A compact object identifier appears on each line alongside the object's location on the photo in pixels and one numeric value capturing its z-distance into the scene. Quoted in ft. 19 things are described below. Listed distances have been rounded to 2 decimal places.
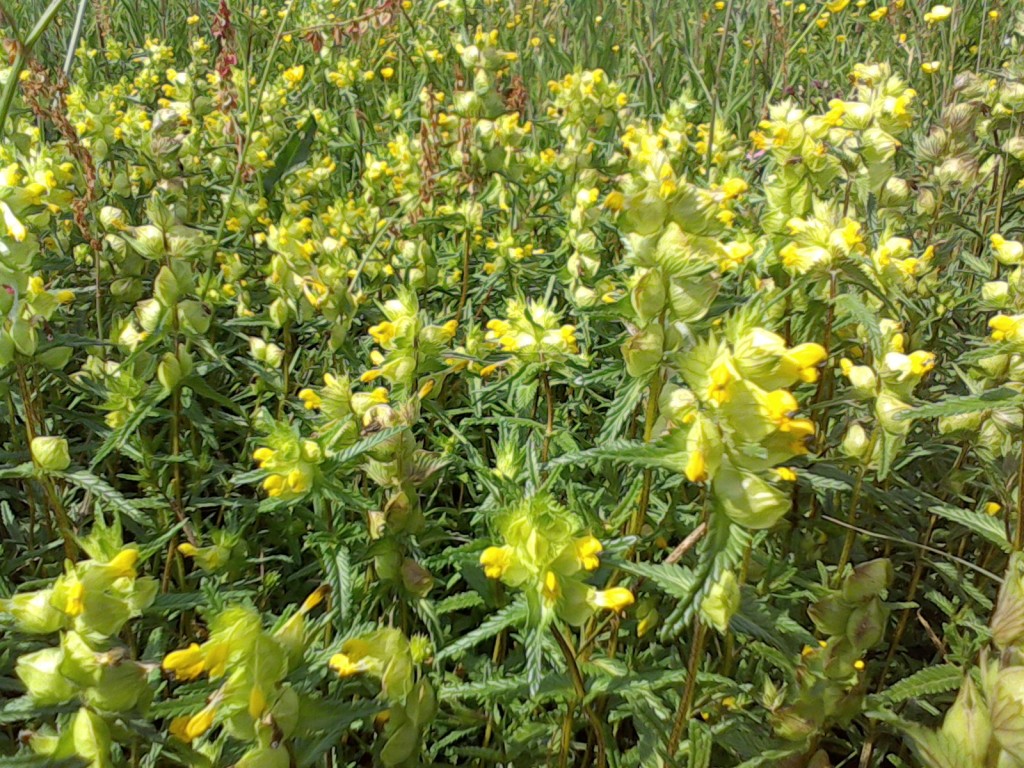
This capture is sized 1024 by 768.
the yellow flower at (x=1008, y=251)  1.18
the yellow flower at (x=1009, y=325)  0.97
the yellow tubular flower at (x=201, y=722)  0.69
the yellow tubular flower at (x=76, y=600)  0.72
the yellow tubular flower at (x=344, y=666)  0.74
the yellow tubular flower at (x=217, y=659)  0.68
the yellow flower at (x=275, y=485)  0.87
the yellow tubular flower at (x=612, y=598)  0.76
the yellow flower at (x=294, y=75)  2.75
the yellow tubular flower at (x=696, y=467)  0.69
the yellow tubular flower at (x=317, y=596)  0.80
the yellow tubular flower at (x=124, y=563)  0.76
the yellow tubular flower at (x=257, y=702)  0.67
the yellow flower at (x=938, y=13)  2.62
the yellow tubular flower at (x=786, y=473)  0.70
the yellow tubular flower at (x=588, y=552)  0.75
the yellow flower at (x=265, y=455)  0.87
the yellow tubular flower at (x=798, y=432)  0.69
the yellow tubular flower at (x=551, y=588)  0.74
